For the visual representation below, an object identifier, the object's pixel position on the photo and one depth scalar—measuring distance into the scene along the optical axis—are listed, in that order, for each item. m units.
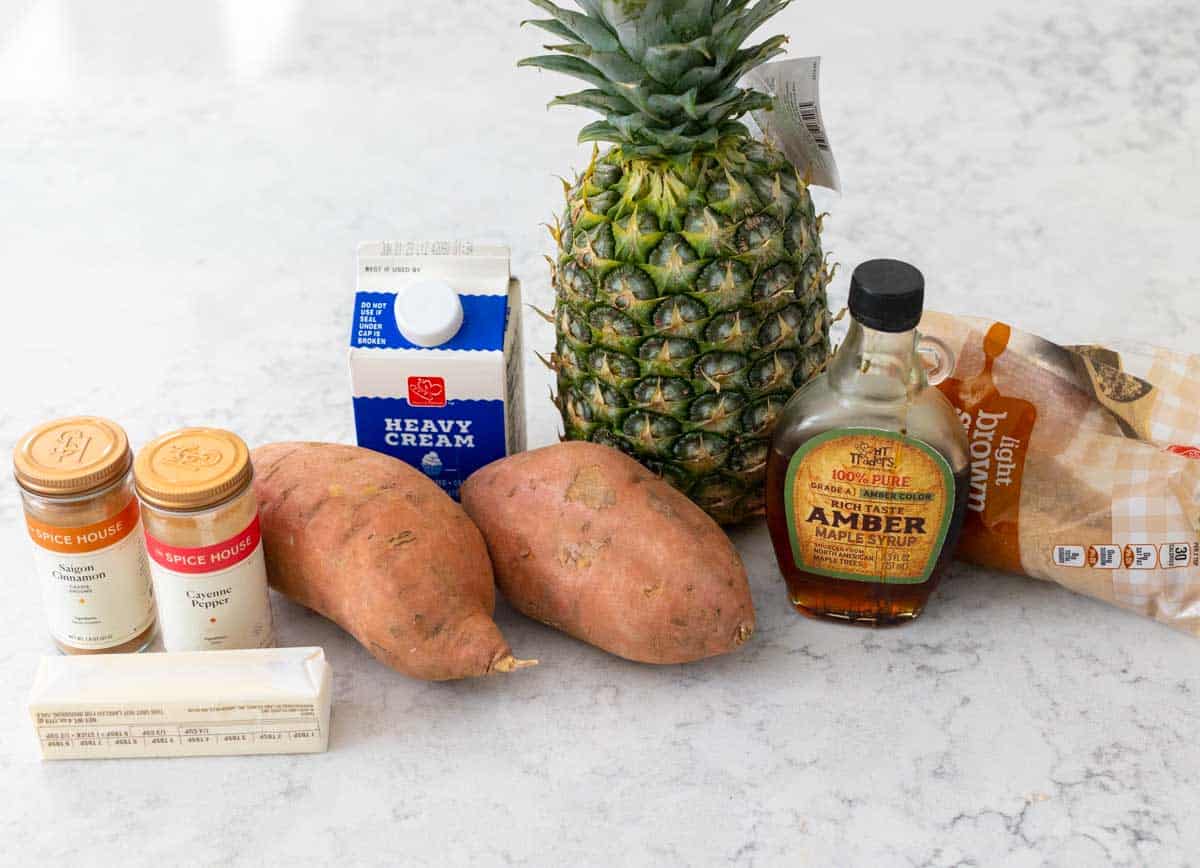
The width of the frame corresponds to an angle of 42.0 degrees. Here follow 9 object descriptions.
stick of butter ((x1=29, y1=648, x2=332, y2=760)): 1.46
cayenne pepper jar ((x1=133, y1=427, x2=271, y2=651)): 1.44
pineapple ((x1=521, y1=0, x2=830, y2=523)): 1.51
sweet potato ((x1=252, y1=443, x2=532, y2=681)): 1.50
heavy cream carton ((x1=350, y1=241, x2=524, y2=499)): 1.65
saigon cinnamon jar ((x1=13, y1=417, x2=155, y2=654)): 1.45
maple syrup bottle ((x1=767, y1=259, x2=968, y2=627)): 1.50
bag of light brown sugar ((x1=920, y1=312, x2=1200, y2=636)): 1.59
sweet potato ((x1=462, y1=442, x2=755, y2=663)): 1.52
